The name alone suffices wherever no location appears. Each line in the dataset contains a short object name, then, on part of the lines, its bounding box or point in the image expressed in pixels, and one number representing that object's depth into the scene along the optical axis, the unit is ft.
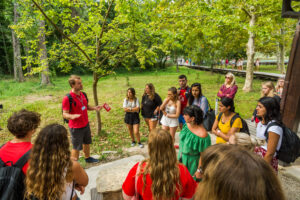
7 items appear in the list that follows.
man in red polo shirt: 11.75
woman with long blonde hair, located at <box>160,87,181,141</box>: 13.83
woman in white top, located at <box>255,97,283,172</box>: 7.48
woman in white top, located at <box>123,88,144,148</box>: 15.20
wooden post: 10.86
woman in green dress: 8.27
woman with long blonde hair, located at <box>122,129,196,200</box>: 5.29
